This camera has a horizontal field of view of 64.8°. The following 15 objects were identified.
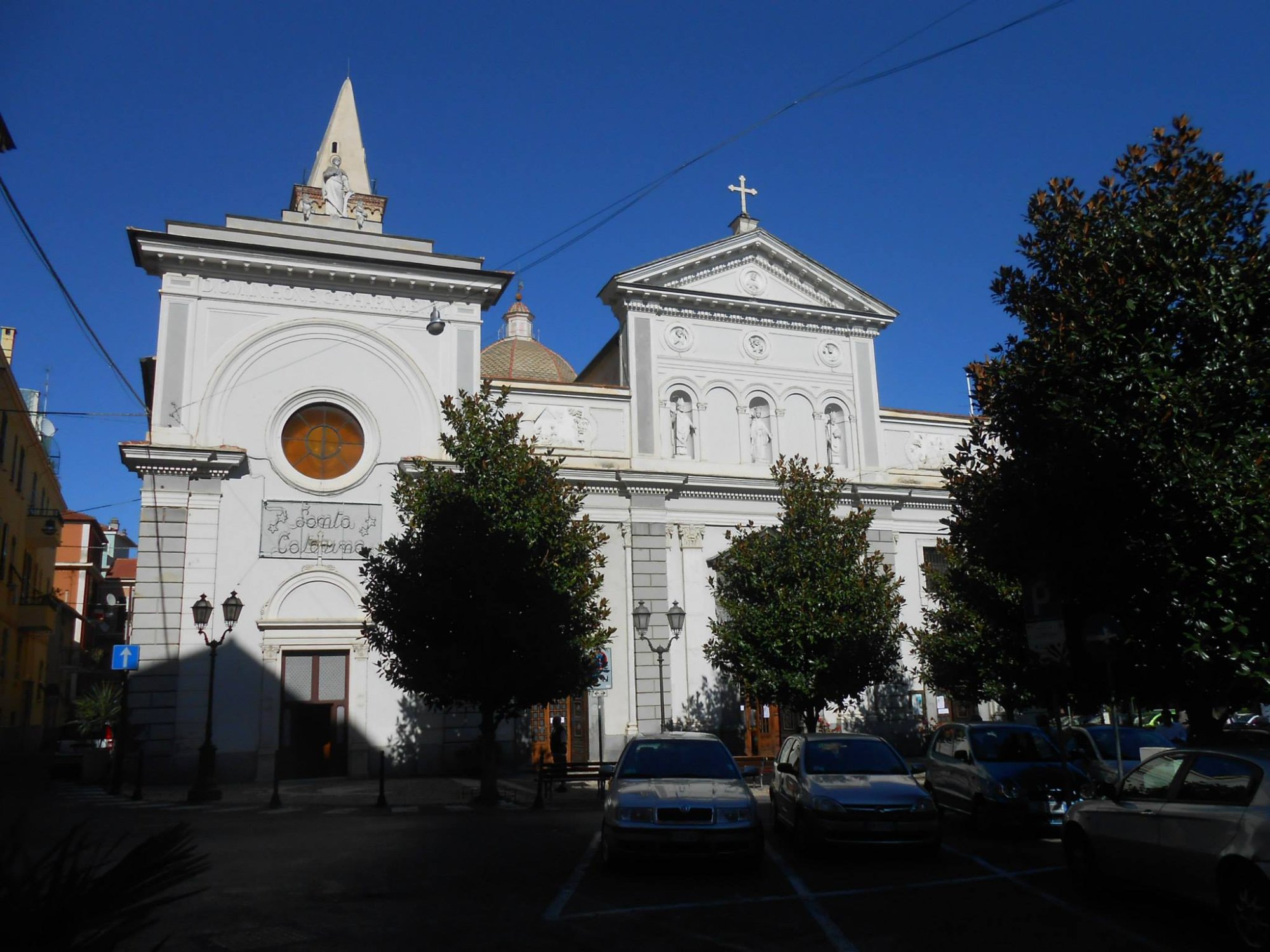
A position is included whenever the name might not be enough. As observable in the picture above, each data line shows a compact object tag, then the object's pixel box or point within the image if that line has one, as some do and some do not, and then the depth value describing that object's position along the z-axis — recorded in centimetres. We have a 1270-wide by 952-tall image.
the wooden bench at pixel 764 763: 2208
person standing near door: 2334
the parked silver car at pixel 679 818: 1022
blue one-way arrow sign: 2230
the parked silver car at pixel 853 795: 1119
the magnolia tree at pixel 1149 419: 987
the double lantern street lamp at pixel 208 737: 1959
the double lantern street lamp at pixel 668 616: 2247
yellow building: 3356
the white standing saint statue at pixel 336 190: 2872
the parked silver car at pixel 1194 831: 693
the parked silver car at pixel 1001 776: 1341
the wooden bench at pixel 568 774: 2027
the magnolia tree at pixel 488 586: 1941
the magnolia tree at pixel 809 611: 2373
